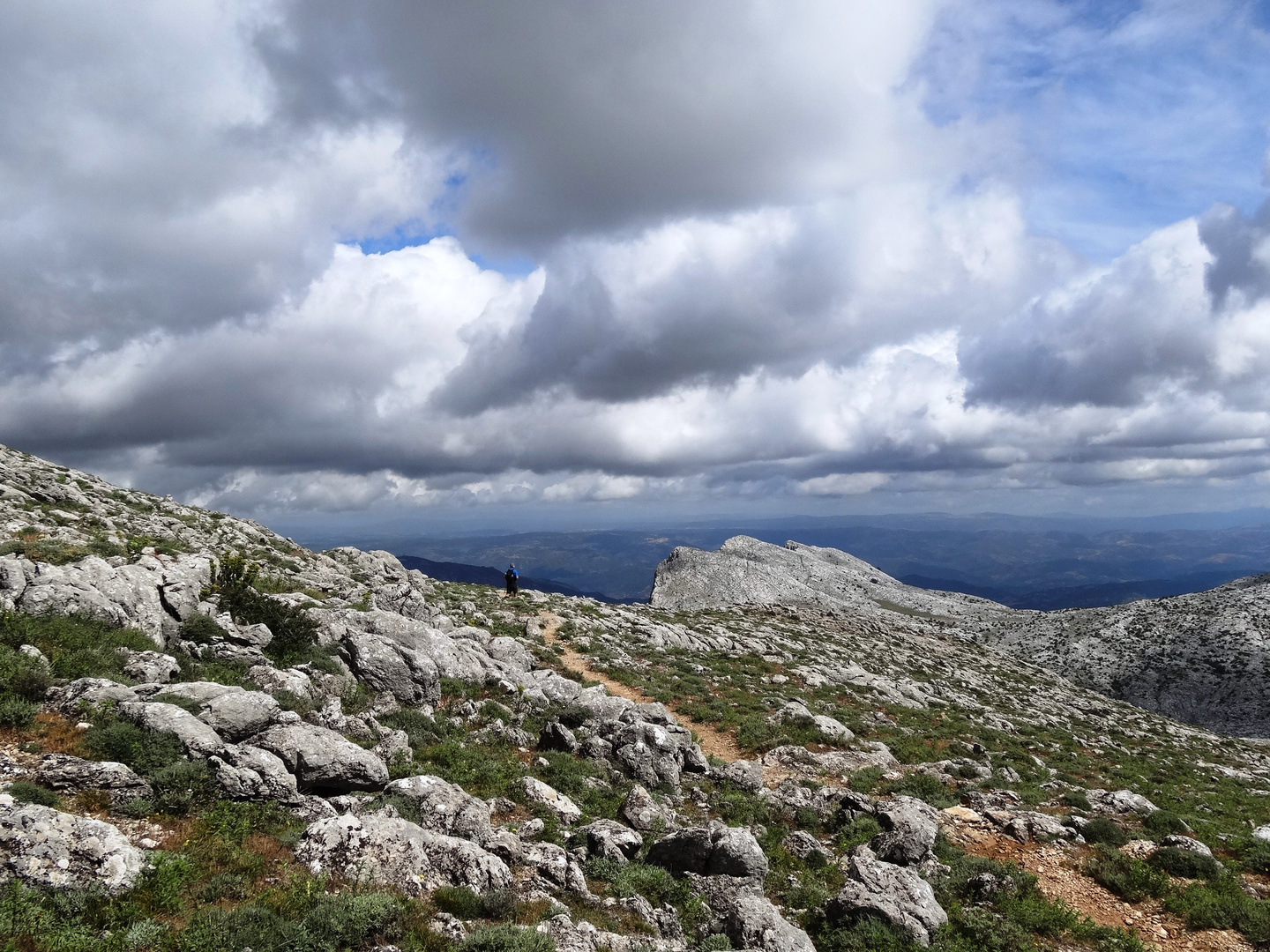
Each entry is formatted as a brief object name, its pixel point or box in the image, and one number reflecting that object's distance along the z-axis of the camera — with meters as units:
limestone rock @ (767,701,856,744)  26.58
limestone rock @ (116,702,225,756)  11.98
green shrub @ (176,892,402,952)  7.82
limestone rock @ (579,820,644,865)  13.27
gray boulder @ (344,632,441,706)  20.80
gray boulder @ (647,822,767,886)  12.95
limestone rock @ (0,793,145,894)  7.93
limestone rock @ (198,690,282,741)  13.20
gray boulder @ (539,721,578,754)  19.75
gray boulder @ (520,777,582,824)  15.01
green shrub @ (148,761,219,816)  10.63
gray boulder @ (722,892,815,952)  10.91
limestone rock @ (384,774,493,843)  12.38
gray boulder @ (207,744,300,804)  11.49
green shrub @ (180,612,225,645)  19.09
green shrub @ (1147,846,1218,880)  15.70
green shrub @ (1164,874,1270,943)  13.33
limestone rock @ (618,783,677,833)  15.32
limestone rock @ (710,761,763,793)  19.67
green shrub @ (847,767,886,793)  21.39
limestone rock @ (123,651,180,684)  14.73
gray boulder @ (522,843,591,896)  11.62
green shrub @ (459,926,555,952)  8.78
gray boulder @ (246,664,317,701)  16.70
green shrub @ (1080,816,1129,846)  17.42
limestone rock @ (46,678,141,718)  12.33
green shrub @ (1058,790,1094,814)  21.42
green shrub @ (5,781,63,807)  9.36
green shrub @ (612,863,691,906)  12.16
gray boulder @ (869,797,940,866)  15.04
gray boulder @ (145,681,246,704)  13.55
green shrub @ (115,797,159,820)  10.15
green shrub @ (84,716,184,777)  11.20
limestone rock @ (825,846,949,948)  12.11
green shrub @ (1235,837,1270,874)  16.75
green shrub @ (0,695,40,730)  11.45
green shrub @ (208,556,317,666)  20.61
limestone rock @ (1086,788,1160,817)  21.05
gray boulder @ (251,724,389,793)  12.75
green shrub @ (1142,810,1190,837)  19.14
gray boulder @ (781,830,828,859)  15.66
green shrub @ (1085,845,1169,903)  14.79
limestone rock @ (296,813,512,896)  10.12
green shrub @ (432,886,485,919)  9.87
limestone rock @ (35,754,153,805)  10.20
